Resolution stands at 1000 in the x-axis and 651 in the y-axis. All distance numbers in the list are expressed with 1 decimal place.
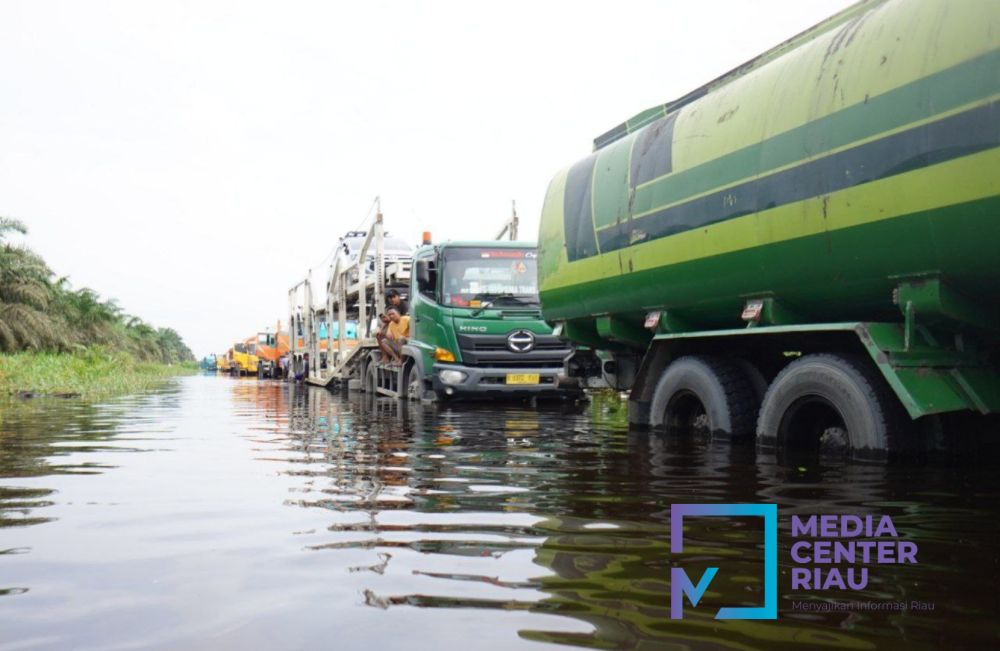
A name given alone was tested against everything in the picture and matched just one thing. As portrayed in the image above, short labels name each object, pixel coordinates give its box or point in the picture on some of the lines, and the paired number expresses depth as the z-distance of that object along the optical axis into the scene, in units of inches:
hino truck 535.8
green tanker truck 200.2
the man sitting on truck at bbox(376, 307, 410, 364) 648.4
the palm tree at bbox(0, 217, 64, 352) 1053.2
